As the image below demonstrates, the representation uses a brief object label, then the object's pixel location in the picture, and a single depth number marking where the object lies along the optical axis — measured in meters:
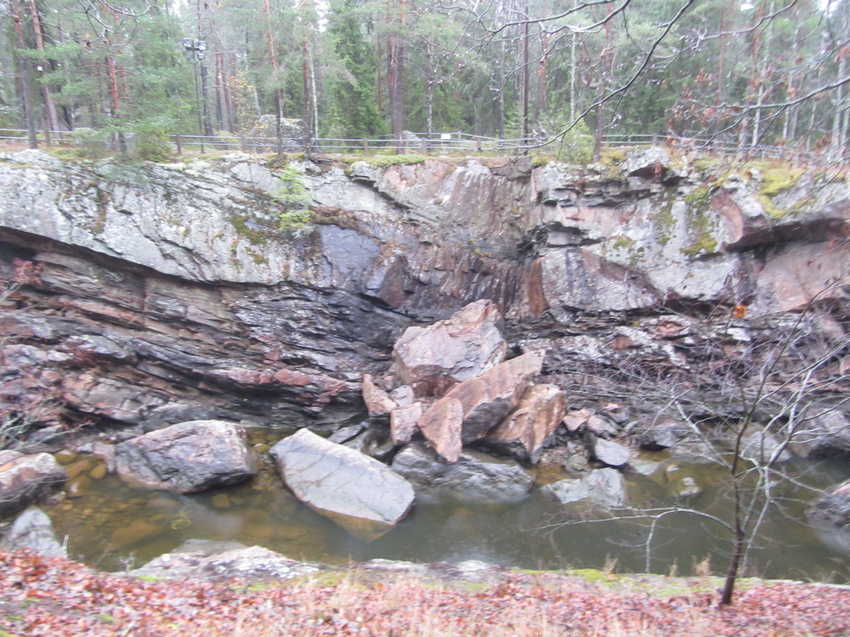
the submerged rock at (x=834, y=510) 10.05
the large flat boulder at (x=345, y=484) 10.85
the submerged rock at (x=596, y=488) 11.52
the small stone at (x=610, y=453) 13.14
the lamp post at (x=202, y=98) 24.91
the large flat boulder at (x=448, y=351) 14.84
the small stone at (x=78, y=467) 12.31
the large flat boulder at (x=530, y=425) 13.20
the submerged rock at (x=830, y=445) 12.37
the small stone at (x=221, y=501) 11.42
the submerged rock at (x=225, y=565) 7.95
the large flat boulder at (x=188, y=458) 11.79
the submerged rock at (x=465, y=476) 12.12
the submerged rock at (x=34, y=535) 9.24
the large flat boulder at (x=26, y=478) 10.16
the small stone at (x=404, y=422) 13.27
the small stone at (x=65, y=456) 12.82
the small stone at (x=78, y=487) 11.46
